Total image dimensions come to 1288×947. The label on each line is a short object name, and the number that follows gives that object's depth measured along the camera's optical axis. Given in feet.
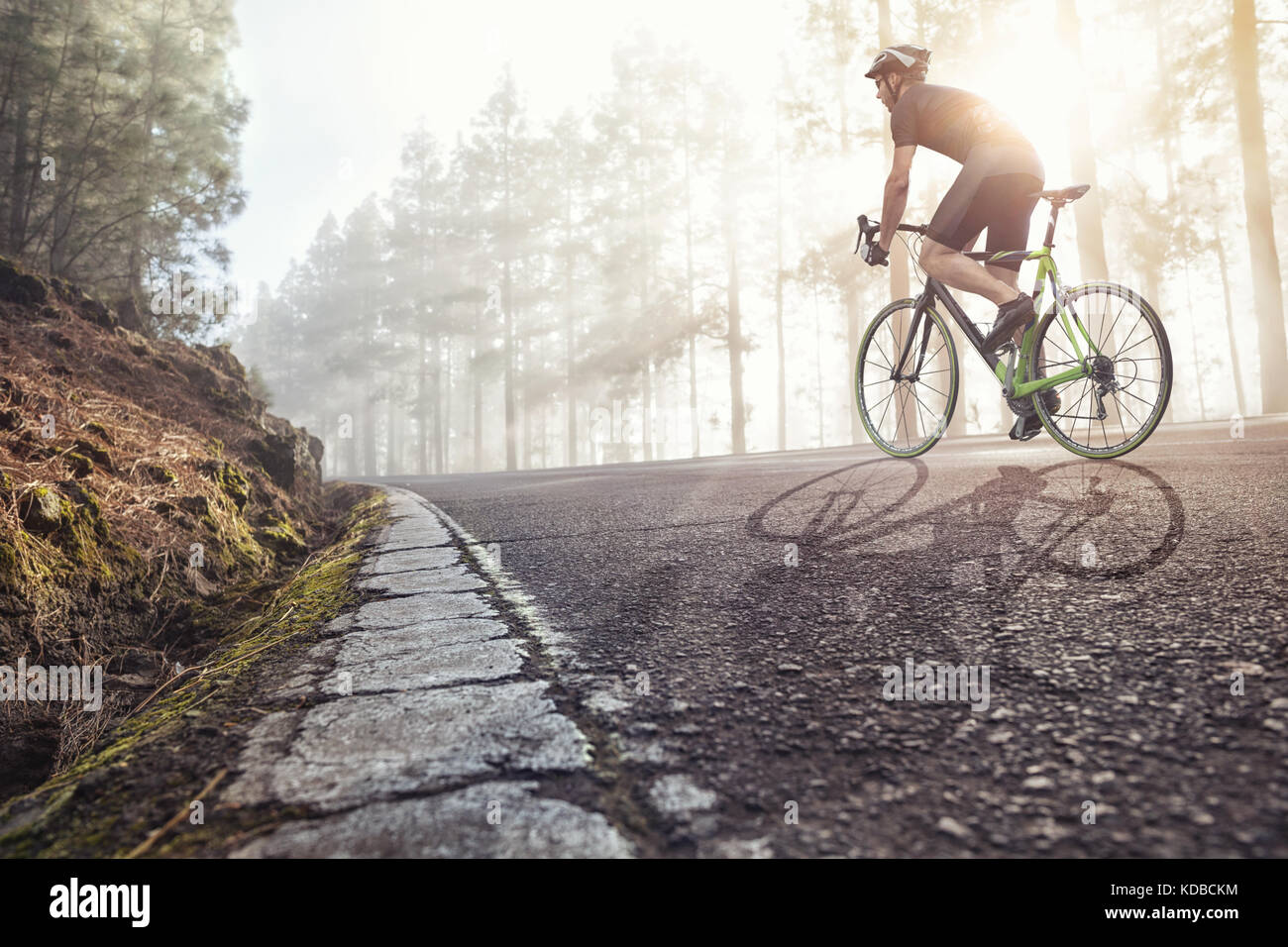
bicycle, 11.80
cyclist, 12.64
